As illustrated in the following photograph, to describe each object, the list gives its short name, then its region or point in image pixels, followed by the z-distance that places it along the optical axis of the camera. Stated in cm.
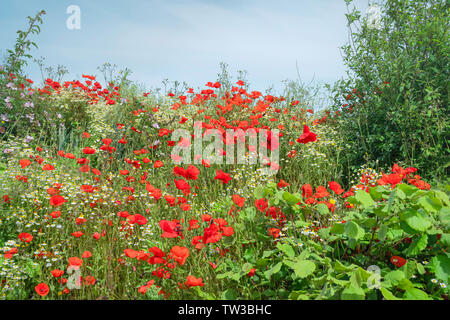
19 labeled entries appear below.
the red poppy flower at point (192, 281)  178
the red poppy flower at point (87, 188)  288
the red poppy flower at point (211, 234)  198
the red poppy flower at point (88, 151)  303
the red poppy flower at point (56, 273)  206
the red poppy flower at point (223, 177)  241
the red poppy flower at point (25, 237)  244
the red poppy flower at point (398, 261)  200
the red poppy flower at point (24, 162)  311
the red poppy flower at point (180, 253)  189
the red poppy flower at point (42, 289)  208
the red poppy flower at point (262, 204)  242
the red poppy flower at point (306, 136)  230
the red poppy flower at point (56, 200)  239
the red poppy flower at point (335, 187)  230
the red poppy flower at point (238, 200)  229
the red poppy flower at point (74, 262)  206
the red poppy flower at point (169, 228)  195
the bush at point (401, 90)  414
